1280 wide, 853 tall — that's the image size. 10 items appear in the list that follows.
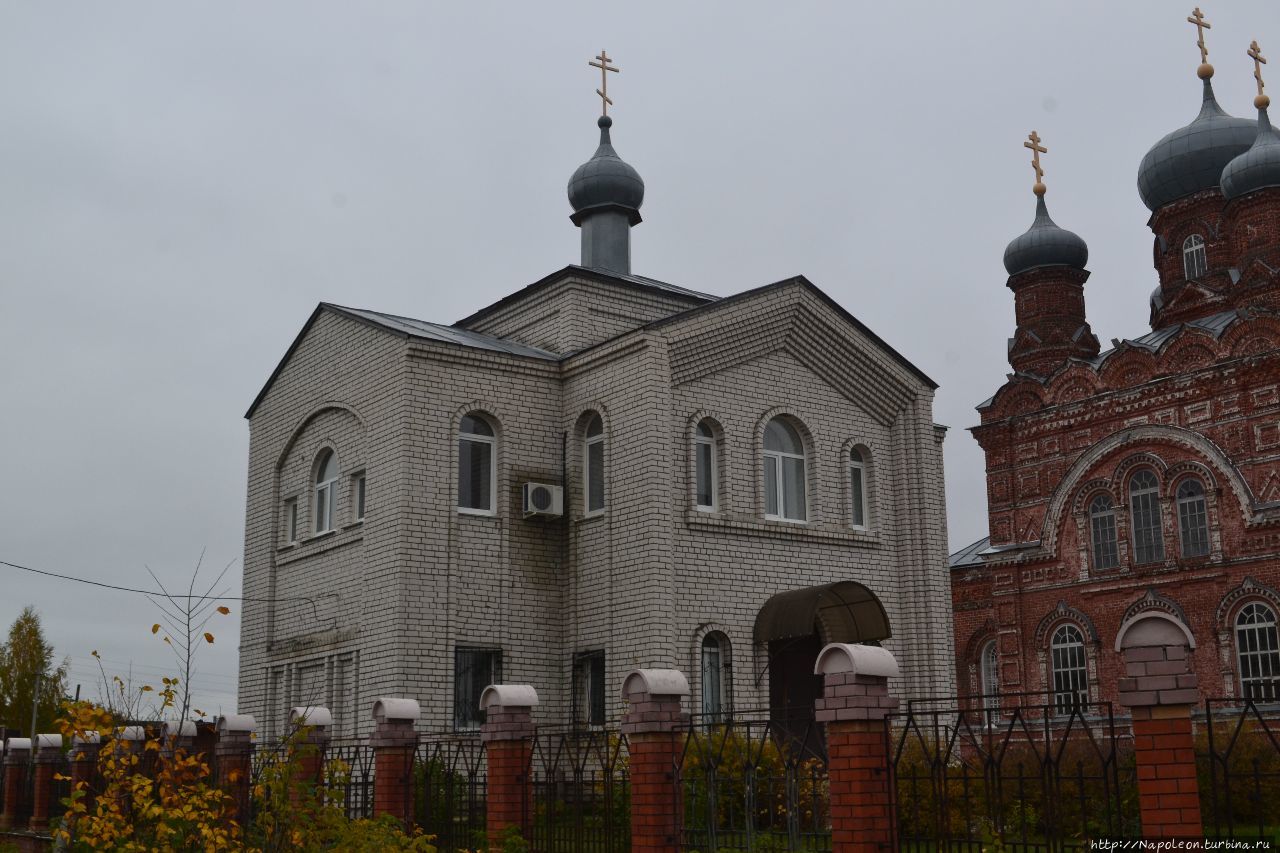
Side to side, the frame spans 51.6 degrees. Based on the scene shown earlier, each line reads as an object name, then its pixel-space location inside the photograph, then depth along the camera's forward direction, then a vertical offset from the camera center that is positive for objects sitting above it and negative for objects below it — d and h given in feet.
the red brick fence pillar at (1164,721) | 18.63 -0.40
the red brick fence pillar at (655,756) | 24.79 -1.06
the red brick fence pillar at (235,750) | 37.42 -1.30
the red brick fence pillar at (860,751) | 21.26 -0.87
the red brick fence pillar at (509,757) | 28.68 -1.21
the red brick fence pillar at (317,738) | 34.42 -0.93
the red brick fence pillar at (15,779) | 50.37 -2.74
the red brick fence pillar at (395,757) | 31.83 -1.32
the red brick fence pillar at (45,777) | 47.32 -2.51
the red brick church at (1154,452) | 77.36 +14.93
